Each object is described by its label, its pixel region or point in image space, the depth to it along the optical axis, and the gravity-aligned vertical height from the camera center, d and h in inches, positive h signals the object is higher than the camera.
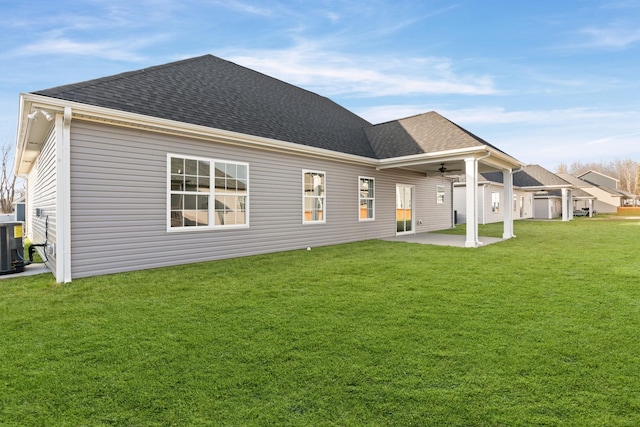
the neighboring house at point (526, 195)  868.0 +55.6
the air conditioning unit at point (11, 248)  245.0 -26.7
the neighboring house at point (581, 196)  1242.2 +72.3
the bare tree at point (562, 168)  2859.3 +400.4
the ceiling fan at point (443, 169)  494.3 +71.0
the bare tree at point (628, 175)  2436.0 +293.2
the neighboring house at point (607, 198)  1656.0 +73.2
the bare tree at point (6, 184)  1113.4 +107.4
